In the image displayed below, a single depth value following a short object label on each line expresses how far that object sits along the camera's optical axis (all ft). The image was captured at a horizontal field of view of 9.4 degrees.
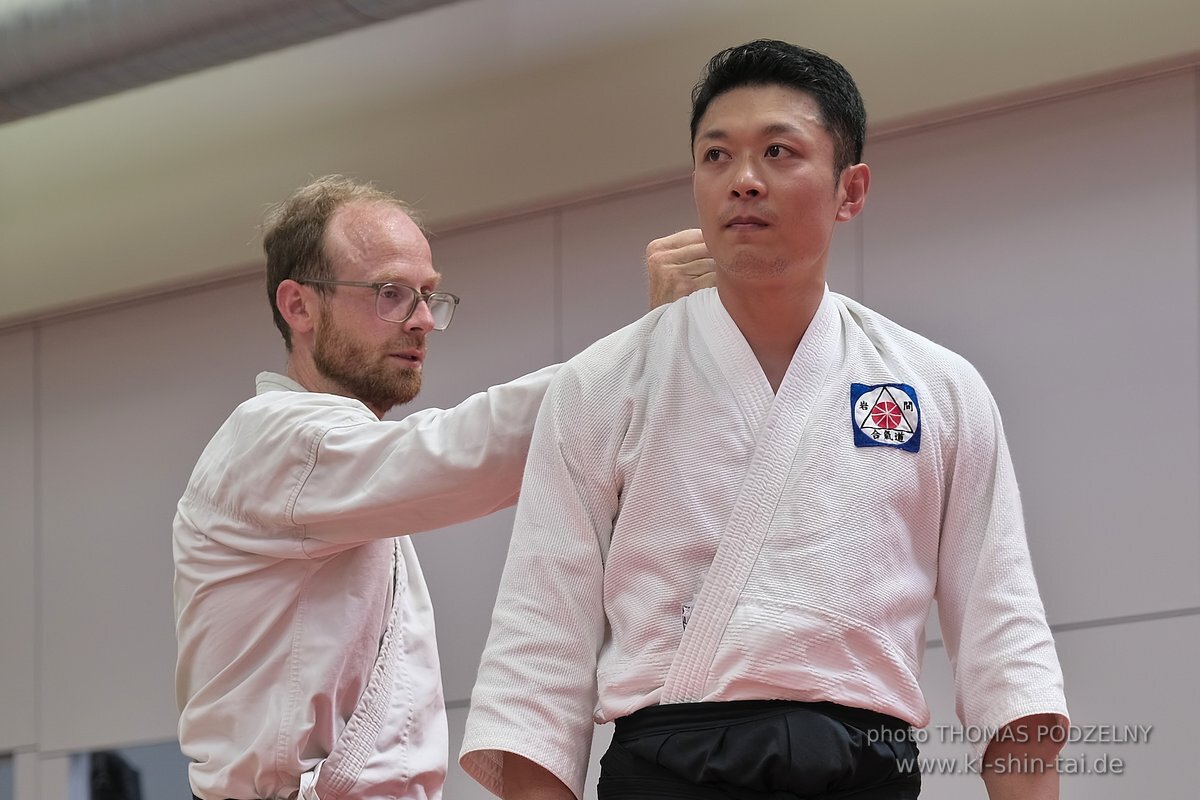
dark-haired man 22.35
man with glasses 24.25
